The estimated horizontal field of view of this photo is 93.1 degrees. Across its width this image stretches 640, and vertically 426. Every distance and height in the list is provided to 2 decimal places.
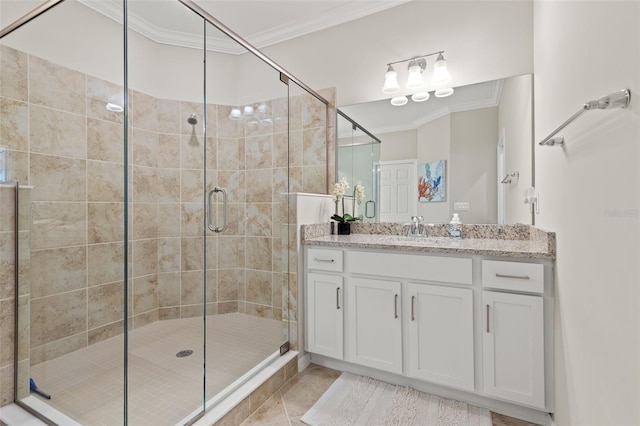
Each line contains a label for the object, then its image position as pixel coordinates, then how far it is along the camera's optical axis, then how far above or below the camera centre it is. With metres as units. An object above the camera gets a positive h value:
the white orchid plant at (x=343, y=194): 2.45 +0.16
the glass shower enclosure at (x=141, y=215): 1.55 -0.01
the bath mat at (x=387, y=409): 1.56 -1.07
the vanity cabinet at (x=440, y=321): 1.49 -0.61
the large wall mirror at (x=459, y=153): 2.04 +0.44
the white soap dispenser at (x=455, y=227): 2.19 -0.10
